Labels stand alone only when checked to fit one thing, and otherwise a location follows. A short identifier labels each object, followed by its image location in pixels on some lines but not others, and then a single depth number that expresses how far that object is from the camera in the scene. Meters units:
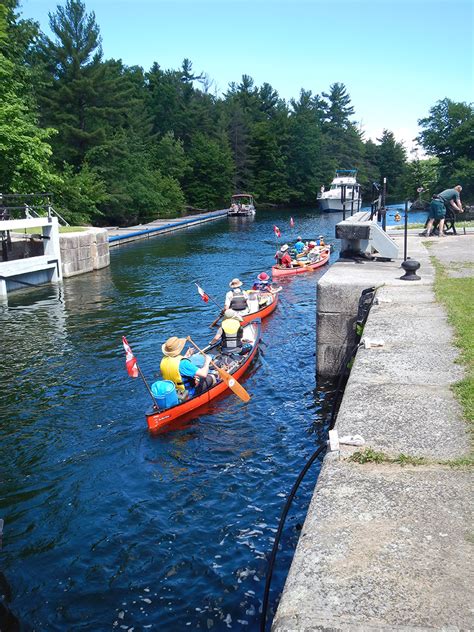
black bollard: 12.12
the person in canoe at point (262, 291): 18.92
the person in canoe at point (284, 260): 26.50
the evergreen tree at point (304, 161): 88.19
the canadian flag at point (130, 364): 10.16
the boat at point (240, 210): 63.81
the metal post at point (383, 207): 14.56
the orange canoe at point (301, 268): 25.66
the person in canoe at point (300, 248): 29.58
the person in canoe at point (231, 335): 13.30
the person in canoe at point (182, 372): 10.60
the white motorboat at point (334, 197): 69.75
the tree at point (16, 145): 26.78
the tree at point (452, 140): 58.31
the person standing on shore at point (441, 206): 19.34
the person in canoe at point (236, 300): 16.80
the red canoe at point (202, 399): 10.05
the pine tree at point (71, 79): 43.69
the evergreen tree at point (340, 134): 99.69
